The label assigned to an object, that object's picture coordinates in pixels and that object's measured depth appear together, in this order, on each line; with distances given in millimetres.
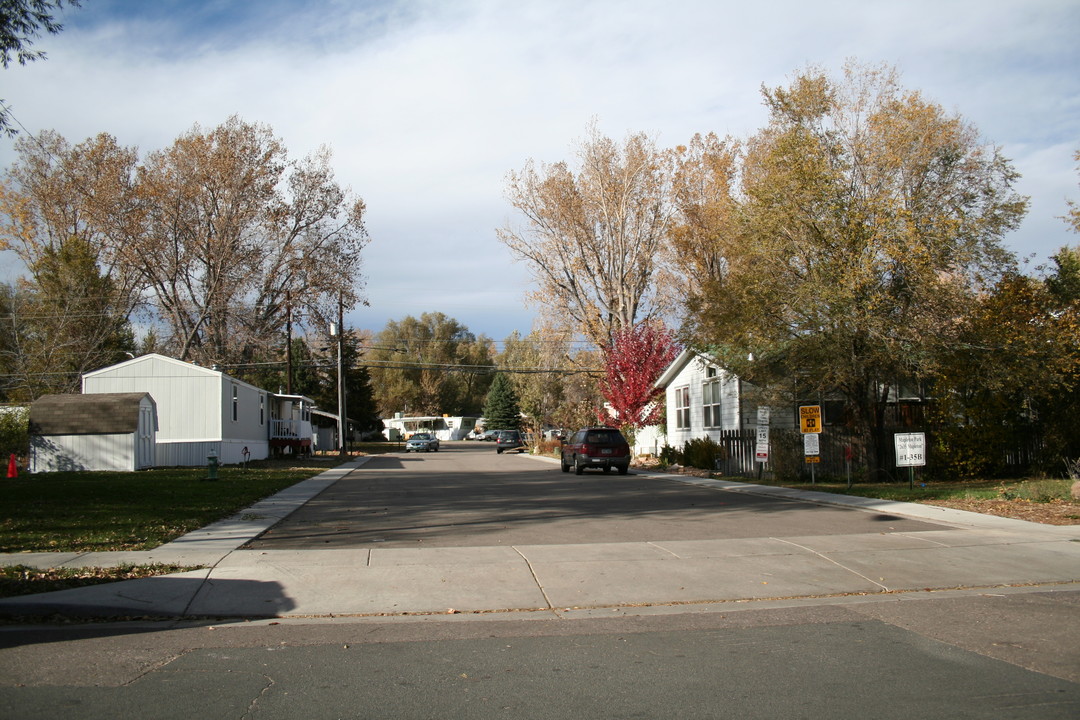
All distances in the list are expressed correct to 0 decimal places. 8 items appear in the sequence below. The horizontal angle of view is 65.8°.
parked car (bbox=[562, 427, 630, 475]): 29453
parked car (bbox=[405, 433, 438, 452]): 61062
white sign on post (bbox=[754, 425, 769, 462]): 23094
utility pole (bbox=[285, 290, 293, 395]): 45938
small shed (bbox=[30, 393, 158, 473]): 28625
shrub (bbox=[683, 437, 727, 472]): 27906
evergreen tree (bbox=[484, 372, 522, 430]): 93062
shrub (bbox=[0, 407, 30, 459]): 32219
